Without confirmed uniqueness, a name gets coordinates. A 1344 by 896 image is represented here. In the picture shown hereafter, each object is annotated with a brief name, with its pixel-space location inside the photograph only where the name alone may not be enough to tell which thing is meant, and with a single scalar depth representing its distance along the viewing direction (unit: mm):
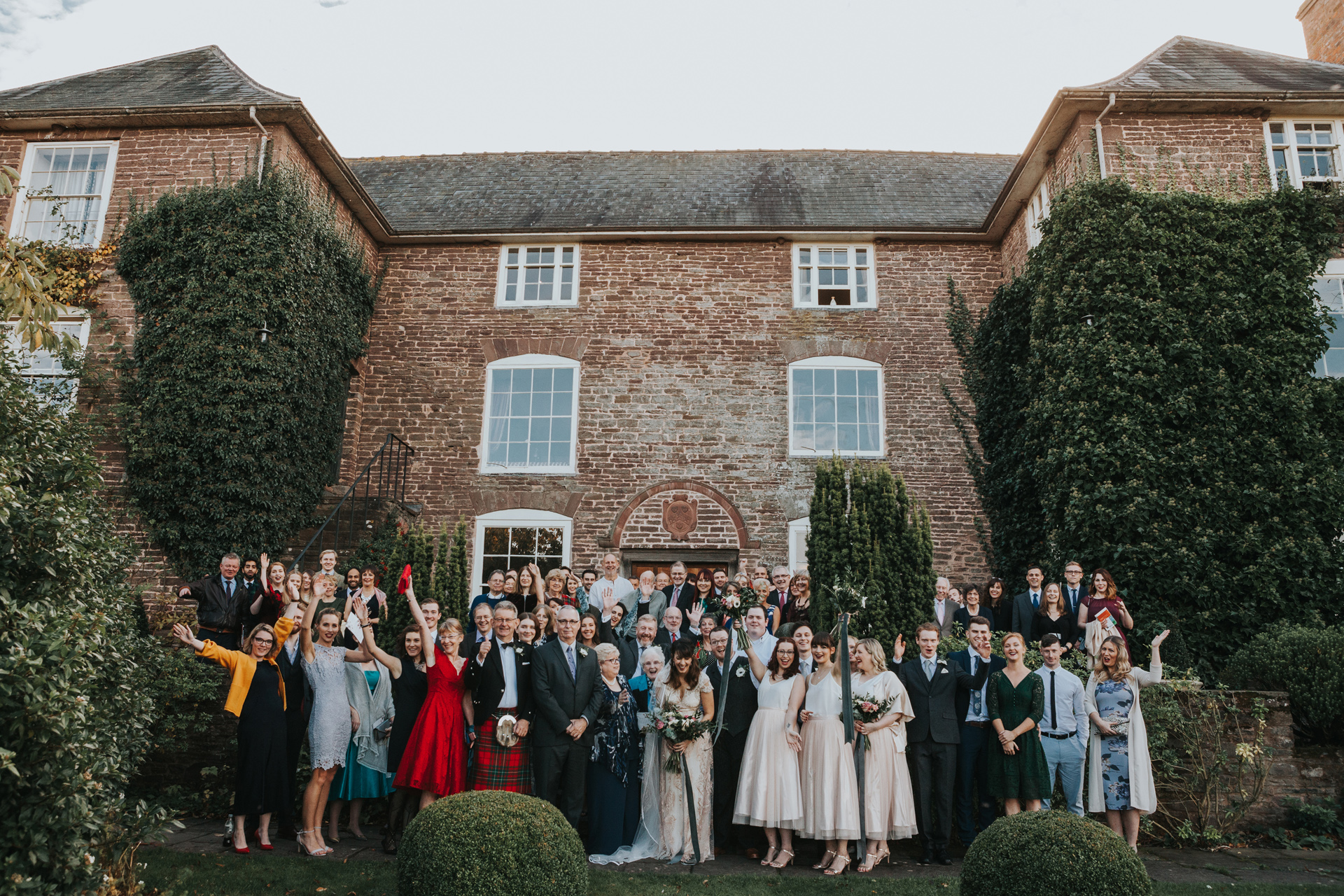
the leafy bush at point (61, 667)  4113
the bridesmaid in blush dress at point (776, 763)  6844
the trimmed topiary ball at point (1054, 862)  4668
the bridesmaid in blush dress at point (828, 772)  6773
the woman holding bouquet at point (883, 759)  6871
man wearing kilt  6734
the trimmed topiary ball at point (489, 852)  4695
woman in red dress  6730
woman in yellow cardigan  6688
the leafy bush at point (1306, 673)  8523
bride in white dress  6918
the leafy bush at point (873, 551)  9328
